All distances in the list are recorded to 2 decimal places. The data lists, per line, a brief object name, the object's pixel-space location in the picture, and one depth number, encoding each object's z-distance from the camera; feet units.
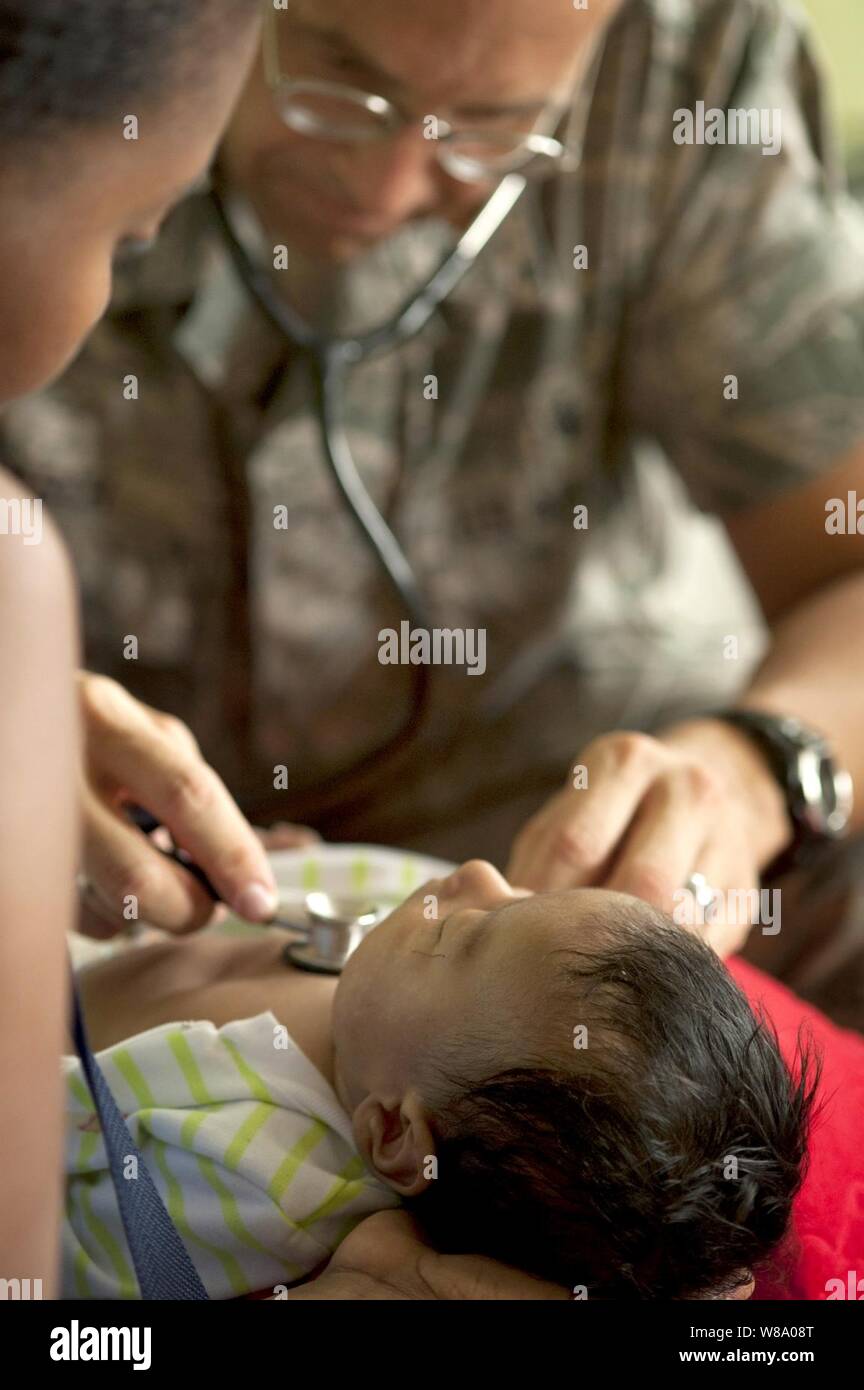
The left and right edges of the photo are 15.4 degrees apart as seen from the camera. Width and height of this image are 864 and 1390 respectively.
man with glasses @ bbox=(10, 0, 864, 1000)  4.57
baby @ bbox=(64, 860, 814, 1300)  3.45
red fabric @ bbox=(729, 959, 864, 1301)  3.54
